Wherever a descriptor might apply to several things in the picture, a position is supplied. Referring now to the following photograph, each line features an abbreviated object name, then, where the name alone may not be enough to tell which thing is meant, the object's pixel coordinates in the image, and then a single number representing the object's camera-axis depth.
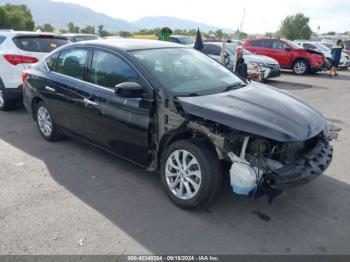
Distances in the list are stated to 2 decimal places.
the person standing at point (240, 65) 9.77
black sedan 3.07
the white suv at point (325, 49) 19.04
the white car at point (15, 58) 6.51
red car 15.62
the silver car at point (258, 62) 12.40
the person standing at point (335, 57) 16.14
